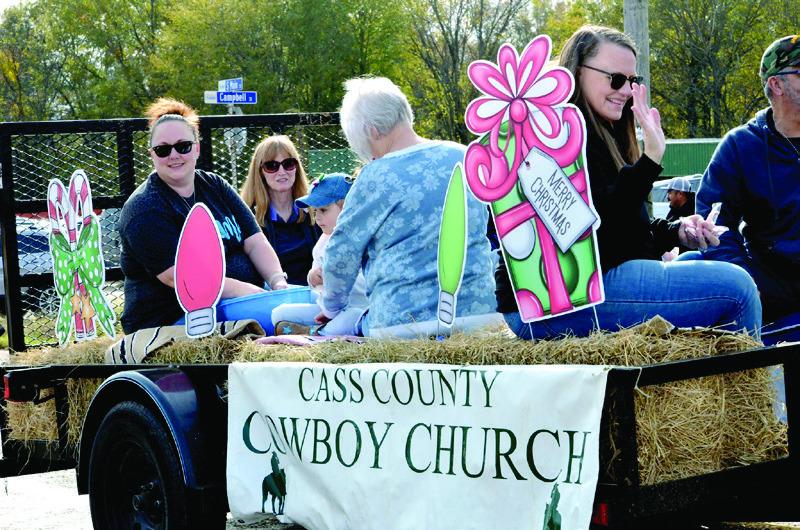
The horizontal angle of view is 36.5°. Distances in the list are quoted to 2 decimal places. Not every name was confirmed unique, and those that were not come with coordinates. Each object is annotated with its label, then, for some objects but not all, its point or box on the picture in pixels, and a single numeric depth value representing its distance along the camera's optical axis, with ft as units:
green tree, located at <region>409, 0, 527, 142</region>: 120.37
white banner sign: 11.59
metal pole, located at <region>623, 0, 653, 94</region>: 43.00
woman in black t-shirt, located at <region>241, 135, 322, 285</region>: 24.11
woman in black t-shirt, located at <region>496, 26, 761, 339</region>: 12.92
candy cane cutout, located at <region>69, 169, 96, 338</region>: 20.10
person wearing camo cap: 16.02
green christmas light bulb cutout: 14.67
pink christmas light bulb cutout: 17.12
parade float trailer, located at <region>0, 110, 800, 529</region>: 11.66
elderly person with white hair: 15.42
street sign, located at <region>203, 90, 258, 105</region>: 47.43
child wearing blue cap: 17.02
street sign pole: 46.97
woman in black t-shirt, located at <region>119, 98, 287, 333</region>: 18.86
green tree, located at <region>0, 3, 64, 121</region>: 159.63
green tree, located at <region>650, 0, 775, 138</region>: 130.31
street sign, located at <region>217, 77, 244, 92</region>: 48.62
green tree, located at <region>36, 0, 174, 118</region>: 163.43
